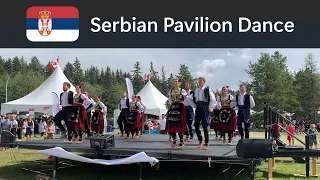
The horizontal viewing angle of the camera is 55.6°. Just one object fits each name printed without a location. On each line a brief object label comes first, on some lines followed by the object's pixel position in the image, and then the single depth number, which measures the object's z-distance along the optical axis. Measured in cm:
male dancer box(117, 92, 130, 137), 1066
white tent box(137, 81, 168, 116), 2521
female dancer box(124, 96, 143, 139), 1052
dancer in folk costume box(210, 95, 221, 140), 993
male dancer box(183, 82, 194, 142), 767
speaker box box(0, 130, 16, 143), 797
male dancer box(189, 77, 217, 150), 724
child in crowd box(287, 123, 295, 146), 1409
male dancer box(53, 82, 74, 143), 842
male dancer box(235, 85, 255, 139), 848
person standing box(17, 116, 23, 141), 1613
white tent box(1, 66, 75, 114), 2255
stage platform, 643
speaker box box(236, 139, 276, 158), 551
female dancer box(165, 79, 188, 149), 738
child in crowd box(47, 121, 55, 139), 1558
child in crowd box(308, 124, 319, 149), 1156
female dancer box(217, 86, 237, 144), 890
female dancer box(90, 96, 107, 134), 1074
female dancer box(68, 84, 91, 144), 847
